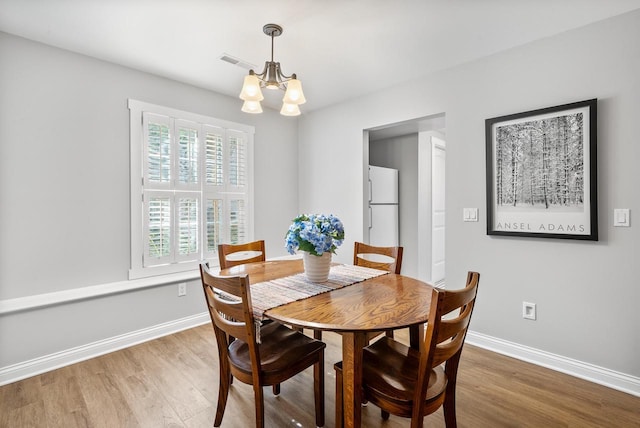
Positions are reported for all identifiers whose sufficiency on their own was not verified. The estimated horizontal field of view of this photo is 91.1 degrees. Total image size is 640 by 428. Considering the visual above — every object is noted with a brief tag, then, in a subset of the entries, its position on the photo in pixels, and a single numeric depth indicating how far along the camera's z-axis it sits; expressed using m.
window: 2.90
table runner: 1.50
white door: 4.50
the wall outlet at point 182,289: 3.05
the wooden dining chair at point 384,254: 2.23
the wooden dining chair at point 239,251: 2.35
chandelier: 1.94
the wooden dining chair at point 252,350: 1.39
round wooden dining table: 1.26
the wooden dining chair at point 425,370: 1.18
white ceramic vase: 1.84
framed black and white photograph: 2.17
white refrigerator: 4.06
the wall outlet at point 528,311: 2.43
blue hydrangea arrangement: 1.76
